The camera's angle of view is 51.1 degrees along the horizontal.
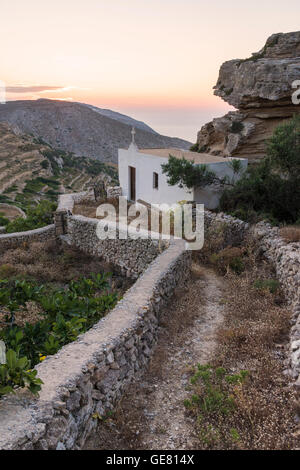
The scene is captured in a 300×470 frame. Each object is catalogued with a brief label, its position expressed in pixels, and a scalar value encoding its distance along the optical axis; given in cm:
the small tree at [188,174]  1191
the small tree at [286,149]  1047
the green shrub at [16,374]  300
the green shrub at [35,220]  1385
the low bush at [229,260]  808
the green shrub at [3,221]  1712
